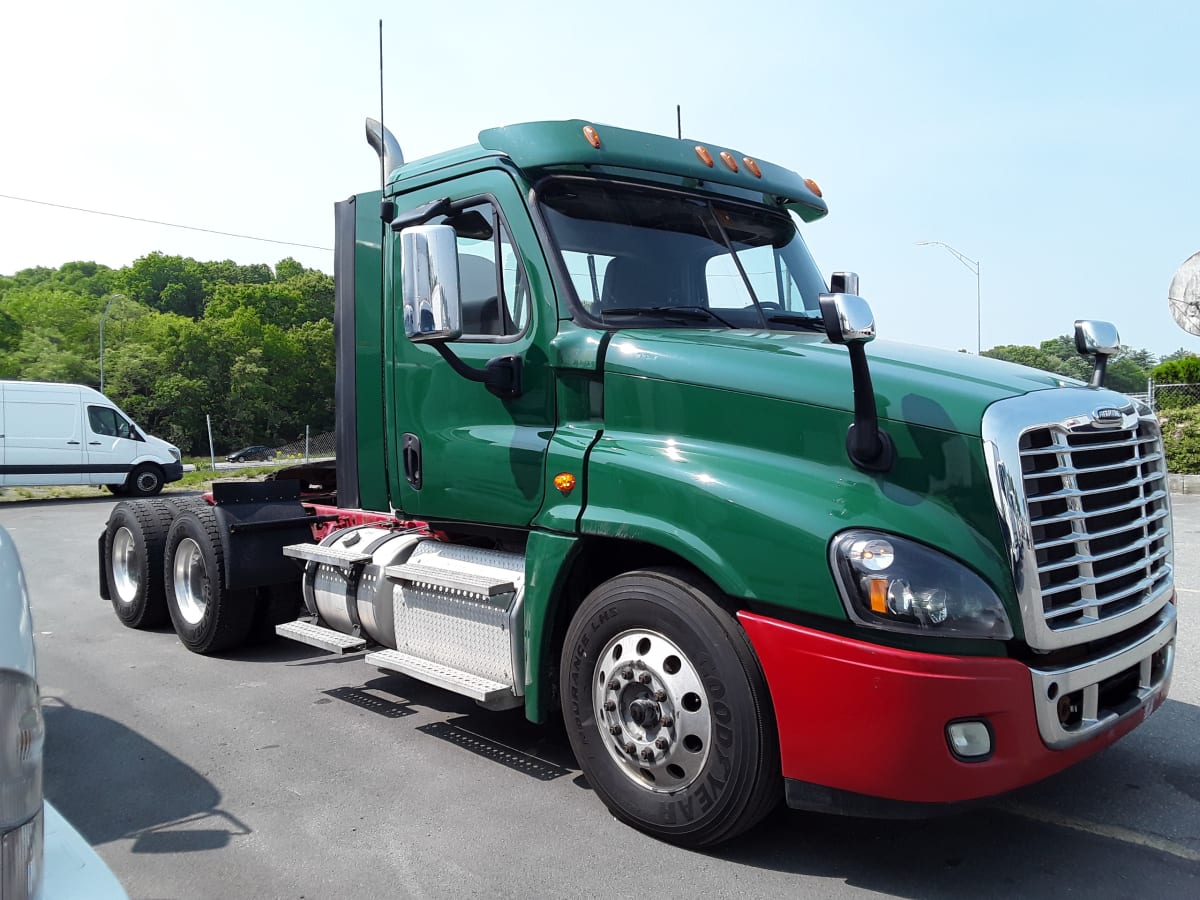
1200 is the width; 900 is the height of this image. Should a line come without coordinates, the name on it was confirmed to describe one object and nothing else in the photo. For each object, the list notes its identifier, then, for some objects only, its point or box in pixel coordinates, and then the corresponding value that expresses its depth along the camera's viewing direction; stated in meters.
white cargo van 20.42
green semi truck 3.12
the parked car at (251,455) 50.80
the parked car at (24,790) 1.62
